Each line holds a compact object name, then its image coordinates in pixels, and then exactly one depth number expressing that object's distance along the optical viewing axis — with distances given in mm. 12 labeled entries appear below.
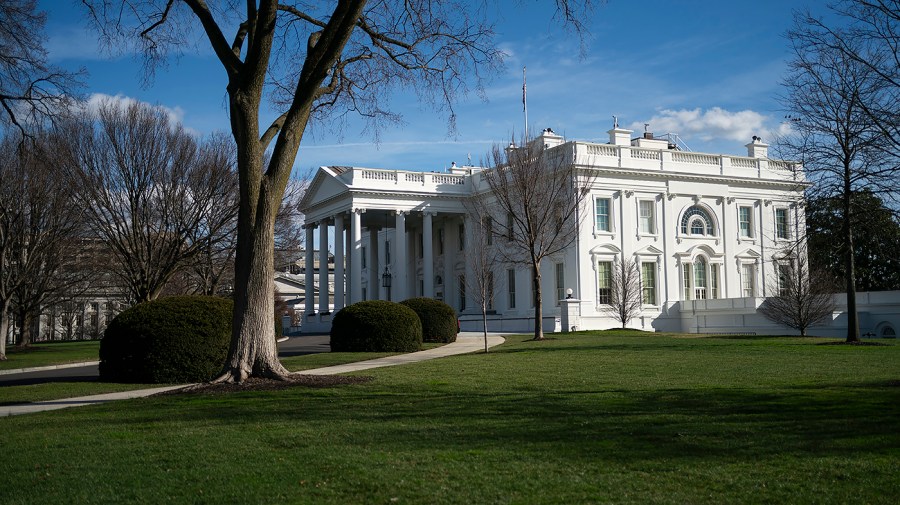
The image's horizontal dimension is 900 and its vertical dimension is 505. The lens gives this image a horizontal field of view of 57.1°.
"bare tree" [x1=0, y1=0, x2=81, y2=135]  19578
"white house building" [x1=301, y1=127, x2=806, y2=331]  48094
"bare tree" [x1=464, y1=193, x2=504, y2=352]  35325
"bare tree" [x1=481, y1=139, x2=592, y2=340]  33719
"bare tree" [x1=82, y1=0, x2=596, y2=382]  15258
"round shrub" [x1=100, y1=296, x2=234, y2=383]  17609
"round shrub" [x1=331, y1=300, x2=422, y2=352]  26891
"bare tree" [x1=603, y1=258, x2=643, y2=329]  44250
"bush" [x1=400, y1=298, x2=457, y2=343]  32688
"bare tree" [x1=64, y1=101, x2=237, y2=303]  32750
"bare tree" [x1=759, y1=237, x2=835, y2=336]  34906
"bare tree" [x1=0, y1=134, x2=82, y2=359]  32594
